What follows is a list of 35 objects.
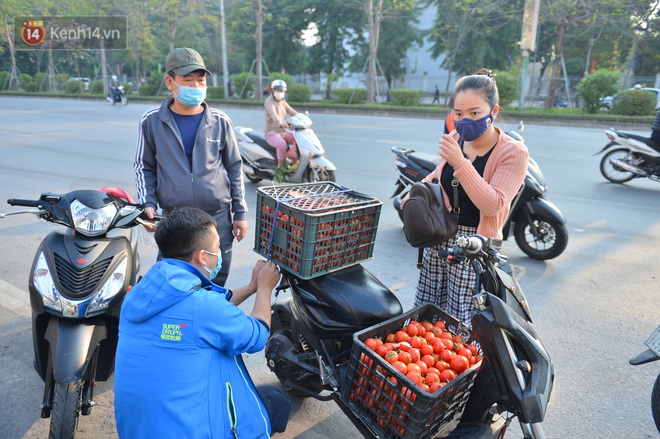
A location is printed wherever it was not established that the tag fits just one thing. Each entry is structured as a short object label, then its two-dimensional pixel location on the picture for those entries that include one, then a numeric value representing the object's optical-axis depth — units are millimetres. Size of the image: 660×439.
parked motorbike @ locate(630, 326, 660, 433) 2410
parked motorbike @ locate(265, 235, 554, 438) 1787
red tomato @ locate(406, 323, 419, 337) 2195
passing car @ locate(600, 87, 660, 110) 20089
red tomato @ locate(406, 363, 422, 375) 1862
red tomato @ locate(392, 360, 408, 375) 1863
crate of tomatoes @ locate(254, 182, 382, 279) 2172
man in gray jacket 2900
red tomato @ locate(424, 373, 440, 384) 1855
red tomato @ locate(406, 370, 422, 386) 1807
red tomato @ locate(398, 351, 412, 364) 1957
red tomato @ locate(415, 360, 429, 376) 1916
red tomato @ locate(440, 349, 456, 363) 2002
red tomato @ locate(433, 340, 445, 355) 2059
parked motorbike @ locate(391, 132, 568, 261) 4754
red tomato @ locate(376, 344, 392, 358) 1989
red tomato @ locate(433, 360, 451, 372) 1963
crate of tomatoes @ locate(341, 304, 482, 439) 1802
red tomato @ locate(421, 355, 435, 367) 1976
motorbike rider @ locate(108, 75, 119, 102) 27906
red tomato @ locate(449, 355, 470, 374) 1953
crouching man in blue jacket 1624
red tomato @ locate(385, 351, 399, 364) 1930
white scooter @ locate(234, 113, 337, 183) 7777
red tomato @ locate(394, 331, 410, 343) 2131
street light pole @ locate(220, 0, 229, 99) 29156
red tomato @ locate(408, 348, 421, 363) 1979
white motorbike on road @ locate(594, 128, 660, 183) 7691
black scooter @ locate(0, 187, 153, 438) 2281
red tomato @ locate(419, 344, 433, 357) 2037
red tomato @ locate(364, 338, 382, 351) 2012
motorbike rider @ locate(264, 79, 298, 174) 8117
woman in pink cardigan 2232
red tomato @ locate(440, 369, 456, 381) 1896
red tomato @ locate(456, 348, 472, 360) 2036
